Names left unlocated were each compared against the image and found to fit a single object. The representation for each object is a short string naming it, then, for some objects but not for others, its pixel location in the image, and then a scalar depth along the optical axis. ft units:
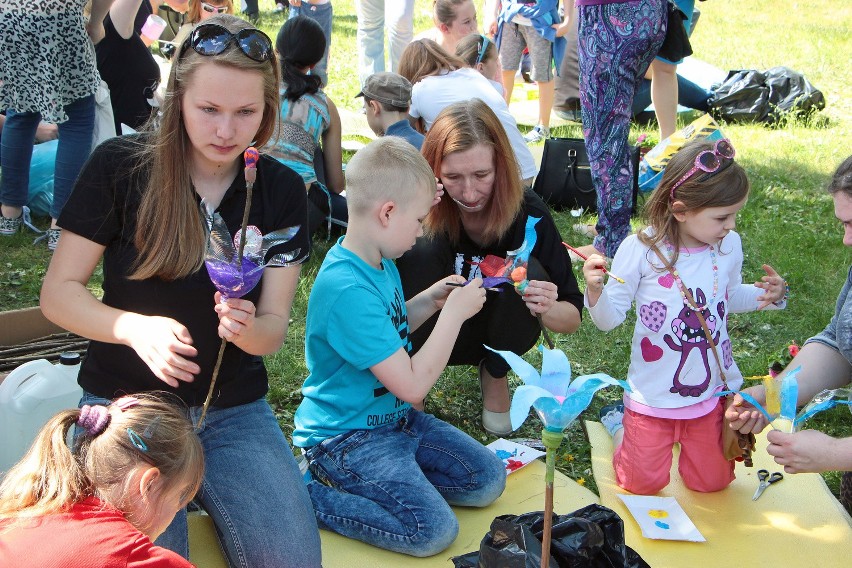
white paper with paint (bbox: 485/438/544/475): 9.44
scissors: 9.17
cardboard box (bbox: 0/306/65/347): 10.41
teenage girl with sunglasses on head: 6.87
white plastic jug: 8.56
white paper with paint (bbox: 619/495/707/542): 8.41
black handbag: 16.84
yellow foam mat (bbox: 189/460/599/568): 7.90
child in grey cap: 13.56
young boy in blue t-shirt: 7.81
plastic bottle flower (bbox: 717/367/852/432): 7.35
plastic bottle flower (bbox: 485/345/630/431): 5.04
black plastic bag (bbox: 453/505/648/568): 6.02
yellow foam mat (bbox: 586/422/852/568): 8.19
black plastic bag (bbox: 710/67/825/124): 22.15
